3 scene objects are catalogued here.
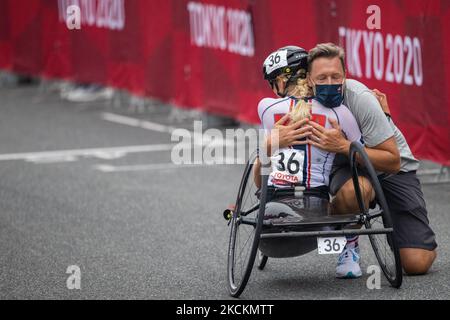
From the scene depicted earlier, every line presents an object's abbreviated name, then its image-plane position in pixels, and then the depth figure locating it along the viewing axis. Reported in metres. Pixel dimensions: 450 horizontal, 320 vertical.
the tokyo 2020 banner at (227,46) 19.59
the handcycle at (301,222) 12.46
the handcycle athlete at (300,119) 12.98
